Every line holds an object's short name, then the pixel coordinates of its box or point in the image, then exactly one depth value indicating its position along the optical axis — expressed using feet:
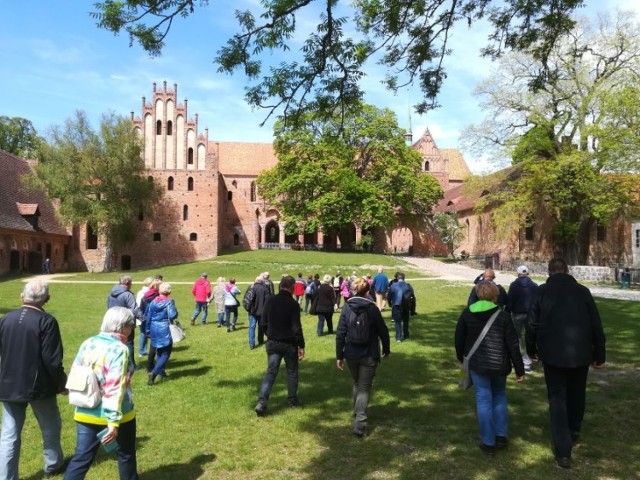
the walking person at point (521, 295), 27.17
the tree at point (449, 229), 159.22
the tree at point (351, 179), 140.05
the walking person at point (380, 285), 52.47
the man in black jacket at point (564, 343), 16.25
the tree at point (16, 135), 176.55
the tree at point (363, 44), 23.77
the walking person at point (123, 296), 29.22
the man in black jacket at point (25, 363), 14.10
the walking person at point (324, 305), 41.70
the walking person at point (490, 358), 16.81
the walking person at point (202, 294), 49.67
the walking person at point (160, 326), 26.48
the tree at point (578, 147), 96.07
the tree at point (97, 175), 123.34
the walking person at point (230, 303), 45.75
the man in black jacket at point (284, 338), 22.04
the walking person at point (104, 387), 12.19
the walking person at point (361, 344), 18.98
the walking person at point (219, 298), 48.14
